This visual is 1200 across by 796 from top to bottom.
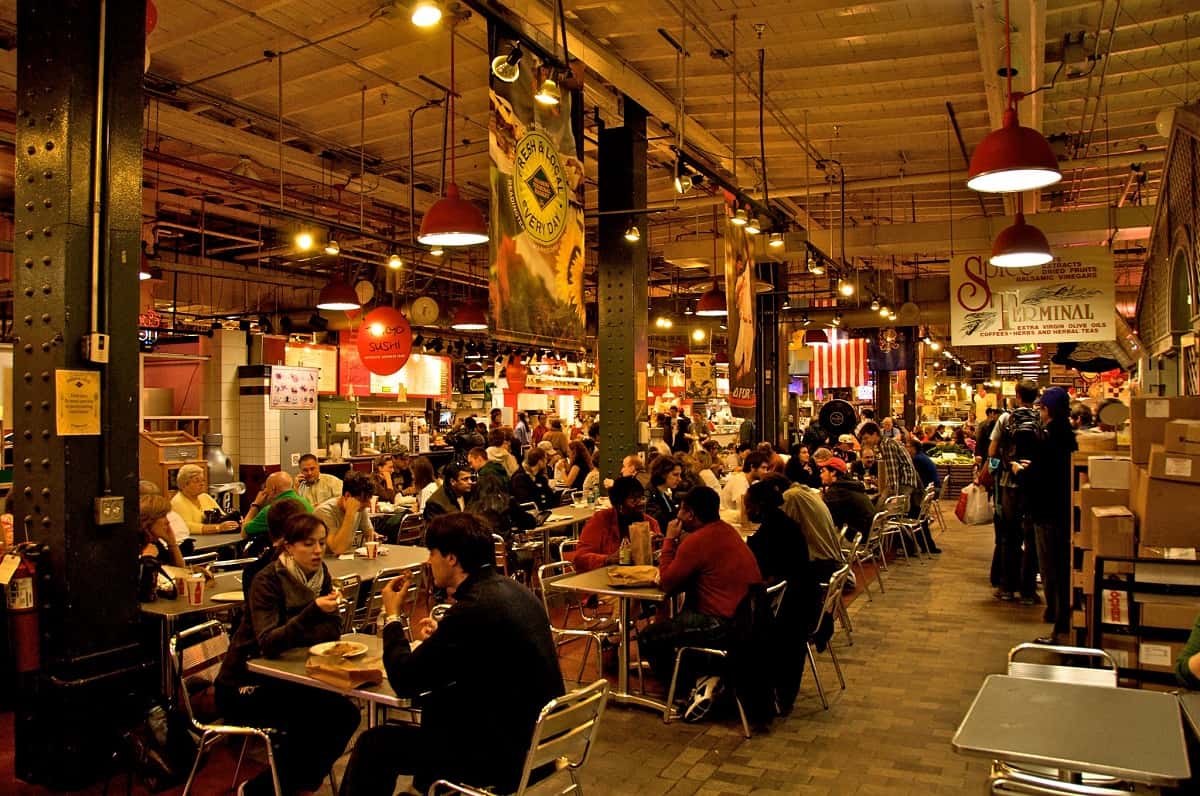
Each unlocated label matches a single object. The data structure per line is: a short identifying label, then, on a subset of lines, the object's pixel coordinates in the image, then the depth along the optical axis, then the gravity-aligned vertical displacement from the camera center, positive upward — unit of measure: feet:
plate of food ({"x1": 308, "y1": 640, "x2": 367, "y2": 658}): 11.55 -3.05
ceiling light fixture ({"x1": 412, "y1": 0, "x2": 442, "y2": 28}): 14.61 +6.60
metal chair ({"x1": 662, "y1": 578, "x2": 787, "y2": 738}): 16.38 -4.46
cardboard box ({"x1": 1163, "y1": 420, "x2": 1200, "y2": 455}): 15.25 -0.47
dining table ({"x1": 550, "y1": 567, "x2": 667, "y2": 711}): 17.03 -3.47
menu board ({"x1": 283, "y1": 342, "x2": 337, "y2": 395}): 49.47 +3.18
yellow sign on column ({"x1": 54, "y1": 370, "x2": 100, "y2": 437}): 12.85 +0.22
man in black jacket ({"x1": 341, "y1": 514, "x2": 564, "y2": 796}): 10.03 -3.20
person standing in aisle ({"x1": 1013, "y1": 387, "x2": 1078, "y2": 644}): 23.35 -2.29
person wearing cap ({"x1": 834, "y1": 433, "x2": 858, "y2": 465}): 46.24 -1.94
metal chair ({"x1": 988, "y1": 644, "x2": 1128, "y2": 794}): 8.94 -3.68
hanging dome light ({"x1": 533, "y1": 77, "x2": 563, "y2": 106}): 17.74 +6.41
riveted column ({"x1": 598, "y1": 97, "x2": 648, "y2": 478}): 29.40 +3.81
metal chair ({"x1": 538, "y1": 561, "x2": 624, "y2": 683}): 18.04 -4.84
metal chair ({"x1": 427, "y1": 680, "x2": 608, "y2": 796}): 9.64 -3.62
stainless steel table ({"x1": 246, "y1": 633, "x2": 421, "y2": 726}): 10.74 -3.34
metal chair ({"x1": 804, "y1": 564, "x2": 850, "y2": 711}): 17.57 -3.75
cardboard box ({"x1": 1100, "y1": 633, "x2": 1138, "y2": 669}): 15.60 -4.22
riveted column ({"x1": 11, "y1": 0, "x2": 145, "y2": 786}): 13.03 +1.11
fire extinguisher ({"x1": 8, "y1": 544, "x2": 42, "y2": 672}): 12.84 -2.81
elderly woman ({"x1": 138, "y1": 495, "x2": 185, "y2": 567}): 17.83 -2.32
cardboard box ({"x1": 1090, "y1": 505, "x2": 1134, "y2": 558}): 16.01 -2.22
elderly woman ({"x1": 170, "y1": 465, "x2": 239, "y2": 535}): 24.93 -2.38
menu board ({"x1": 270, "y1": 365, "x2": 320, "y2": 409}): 44.65 +1.44
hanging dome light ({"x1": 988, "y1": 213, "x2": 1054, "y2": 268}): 20.74 +3.89
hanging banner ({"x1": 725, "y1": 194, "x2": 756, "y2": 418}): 27.30 +3.55
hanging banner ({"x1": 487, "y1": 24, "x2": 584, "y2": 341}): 17.02 +4.26
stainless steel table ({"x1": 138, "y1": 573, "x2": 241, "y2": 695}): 14.42 -3.28
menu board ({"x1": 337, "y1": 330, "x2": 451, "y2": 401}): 54.44 +2.45
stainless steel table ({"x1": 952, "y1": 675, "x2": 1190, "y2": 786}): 7.84 -3.12
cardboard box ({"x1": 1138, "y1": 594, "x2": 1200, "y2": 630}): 15.11 -3.48
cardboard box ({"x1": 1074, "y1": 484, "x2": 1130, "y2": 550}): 17.69 -1.82
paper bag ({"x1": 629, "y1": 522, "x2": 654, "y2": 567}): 19.30 -2.77
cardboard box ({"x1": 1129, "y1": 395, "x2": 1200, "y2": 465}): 16.58 -0.13
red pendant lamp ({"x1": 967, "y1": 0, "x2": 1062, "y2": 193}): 14.56 +4.24
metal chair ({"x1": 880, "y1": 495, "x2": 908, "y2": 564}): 32.81 -3.95
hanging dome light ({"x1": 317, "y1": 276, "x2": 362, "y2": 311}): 36.04 +4.79
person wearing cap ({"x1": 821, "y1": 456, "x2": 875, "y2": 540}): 29.19 -3.07
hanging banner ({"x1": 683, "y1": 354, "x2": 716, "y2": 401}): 65.77 +2.95
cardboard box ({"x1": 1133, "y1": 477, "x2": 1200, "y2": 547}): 15.42 -1.82
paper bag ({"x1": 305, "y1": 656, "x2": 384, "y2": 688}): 10.98 -3.19
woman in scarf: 12.10 -3.77
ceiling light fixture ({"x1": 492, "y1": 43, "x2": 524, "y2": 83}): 16.36 +6.43
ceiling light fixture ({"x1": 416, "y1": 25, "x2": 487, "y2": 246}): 19.16 +4.18
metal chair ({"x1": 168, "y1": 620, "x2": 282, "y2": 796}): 11.54 -3.58
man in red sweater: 16.44 -3.04
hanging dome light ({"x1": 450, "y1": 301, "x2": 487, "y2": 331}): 40.73 +4.39
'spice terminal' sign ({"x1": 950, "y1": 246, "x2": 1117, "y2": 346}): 35.58 +4.49
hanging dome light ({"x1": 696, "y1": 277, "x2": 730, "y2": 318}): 40.32 +4.98
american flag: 65.36 +3.47
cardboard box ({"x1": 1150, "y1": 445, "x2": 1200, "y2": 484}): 15.31 -0.98
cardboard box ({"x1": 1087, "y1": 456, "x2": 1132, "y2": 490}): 17.99 -1.27
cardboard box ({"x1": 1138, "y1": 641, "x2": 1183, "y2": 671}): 14.93 -4.10
